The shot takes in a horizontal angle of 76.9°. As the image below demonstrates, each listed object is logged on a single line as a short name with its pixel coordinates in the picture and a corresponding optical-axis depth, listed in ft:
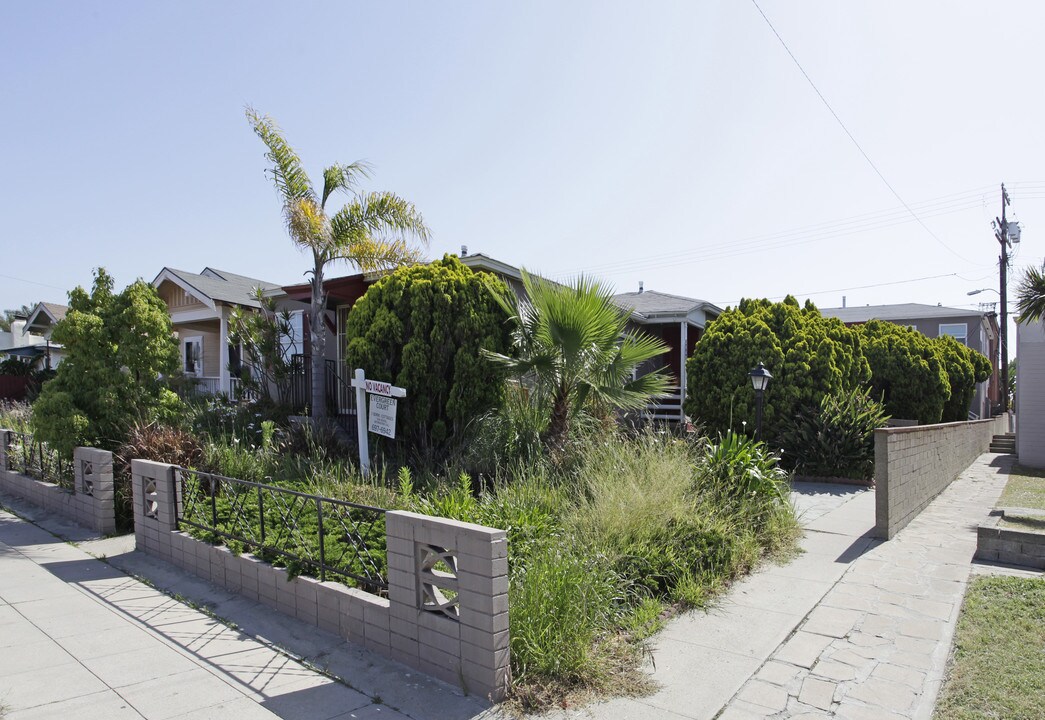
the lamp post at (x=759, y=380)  31.55
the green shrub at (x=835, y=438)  35.45
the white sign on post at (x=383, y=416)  25.89
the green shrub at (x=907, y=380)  57.72
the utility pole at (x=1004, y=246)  87.76
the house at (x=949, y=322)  96.17
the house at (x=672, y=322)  52.31
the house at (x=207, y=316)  52.80
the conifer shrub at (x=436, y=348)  27.45
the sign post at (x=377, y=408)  25.50
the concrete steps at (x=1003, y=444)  67.00
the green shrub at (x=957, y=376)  68.28
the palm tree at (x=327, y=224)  35.45
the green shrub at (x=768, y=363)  38.29
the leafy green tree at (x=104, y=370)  26.96
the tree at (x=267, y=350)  39.73
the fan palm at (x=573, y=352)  26.25
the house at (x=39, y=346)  78.74
